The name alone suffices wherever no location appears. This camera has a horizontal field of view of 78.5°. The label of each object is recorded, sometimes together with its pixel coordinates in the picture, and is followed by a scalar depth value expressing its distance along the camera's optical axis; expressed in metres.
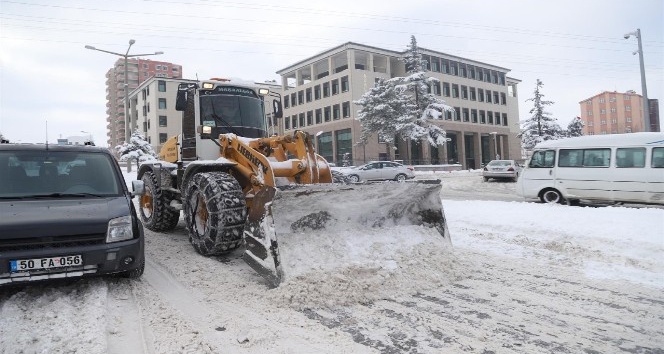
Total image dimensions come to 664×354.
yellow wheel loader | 4.78
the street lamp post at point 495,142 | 59.75
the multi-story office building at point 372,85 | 48.50
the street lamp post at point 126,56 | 21.61
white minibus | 10.70
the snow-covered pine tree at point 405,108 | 39.78
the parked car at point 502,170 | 25.27
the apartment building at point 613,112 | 107.00
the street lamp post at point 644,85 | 19.95
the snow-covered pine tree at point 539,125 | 49.25
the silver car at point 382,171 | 26.00
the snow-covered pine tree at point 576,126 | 60.00
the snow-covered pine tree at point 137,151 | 34.22
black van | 3.86
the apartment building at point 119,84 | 94.68
